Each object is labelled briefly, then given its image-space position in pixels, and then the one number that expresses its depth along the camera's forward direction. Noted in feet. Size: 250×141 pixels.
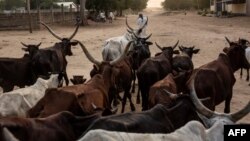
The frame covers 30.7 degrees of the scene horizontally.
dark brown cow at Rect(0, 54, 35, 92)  33.91
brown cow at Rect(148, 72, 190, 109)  24.03
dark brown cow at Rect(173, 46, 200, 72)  33.81
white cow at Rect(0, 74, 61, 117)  22.71
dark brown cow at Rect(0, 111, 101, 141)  16.42
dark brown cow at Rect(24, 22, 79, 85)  33.96
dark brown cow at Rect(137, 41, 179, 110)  31.04
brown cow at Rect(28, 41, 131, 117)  21.20
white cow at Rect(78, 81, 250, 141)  14.14
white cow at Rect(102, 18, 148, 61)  42.95
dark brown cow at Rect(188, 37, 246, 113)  26.53
